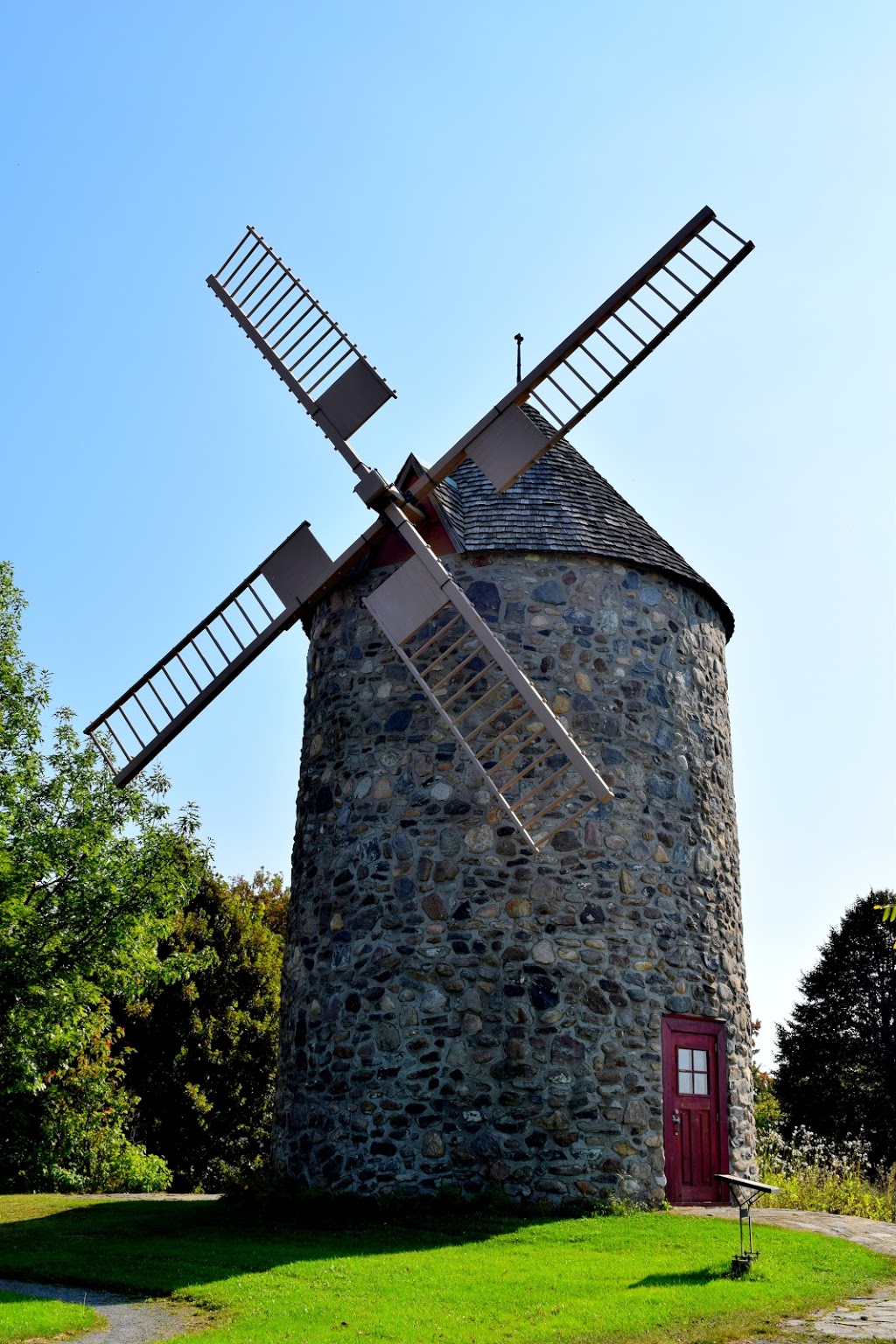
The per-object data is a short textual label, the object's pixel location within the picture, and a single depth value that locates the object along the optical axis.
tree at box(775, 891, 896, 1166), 23.52
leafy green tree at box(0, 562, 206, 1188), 14.11
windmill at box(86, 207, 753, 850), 12.45
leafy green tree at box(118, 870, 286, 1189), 23.39
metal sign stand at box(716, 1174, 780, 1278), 9.12
